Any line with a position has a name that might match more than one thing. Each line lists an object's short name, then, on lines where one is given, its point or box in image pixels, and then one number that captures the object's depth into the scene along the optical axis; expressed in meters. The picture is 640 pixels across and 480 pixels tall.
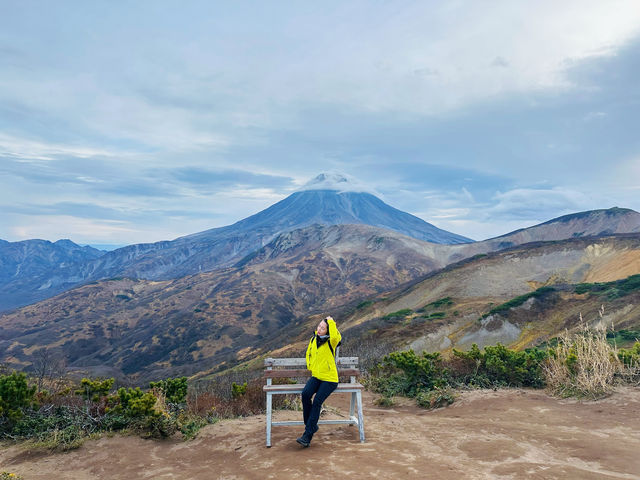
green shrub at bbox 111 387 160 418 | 5.56
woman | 5.00
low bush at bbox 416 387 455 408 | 7.37
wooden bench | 5.13
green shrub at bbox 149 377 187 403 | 6.62
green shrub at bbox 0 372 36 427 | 5.44
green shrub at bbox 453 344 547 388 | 7.99
